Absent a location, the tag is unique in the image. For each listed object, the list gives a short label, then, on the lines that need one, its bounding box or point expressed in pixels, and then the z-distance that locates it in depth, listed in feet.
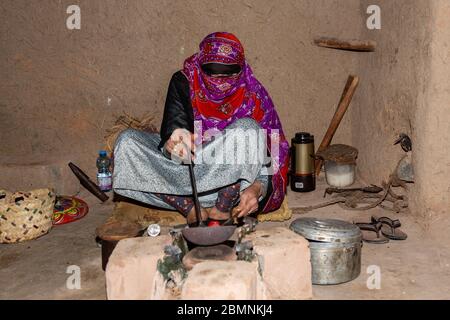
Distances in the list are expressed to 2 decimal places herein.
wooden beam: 14.96
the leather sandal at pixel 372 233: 10.59
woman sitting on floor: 10.39
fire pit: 7.77
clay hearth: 6.79
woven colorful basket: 10.94
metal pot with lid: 8.66
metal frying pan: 7.97
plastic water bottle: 14.58
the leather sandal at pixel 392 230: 10.79
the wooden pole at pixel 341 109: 15.40
